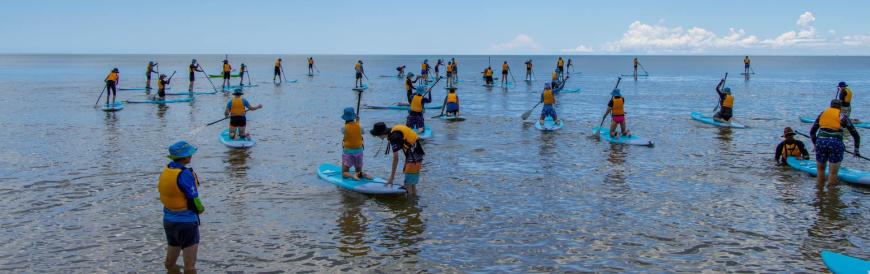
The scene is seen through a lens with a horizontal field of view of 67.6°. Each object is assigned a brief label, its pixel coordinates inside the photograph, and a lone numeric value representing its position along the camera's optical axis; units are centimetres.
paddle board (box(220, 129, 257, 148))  1770
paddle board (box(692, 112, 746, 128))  2294
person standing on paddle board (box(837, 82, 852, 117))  2114
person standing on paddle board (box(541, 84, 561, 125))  2203
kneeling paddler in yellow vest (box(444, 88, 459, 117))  2469
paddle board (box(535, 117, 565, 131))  2216
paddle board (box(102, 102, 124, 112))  2760
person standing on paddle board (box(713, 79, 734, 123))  2259
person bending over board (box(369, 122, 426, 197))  1057
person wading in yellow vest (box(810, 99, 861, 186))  1202
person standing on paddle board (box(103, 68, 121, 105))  2825
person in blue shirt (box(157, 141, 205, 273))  698
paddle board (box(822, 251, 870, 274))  762
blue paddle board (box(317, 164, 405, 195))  1188
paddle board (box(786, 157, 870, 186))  1270
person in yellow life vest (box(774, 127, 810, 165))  1498
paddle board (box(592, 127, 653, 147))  1841
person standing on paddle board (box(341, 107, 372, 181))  1217
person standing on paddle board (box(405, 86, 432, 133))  1981
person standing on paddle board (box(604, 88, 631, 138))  1834
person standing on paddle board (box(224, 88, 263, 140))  1731
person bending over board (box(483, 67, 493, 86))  4831
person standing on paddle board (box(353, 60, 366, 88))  4618
